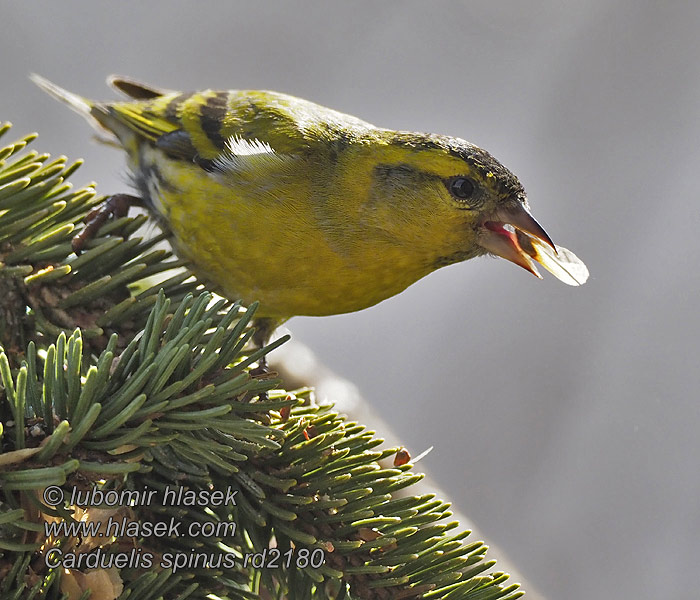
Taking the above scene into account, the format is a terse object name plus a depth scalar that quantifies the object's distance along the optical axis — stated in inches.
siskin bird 81.6
